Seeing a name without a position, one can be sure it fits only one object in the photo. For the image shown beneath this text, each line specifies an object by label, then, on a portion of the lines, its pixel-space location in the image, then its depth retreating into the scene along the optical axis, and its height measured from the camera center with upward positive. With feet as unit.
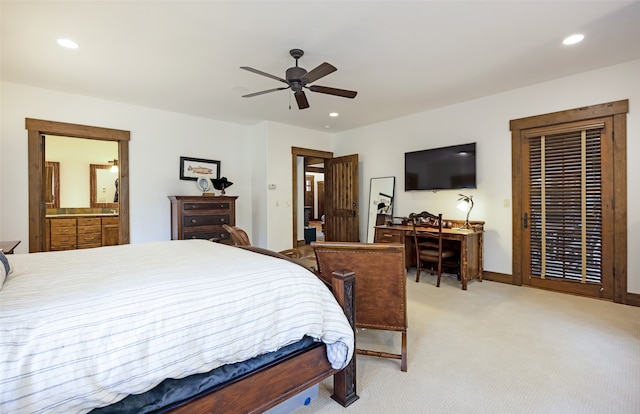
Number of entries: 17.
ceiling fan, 8.97 +3.85
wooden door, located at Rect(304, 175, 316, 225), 43.16 +1.63
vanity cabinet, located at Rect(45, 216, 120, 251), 16.80 -1.57
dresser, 14.60 -0.57
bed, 3.02 -1.54
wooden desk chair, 13.20 -1.93
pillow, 4.13 -0.94
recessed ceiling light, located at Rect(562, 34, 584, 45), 8.80 +4.97
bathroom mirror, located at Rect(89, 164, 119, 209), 19.95 +1.35
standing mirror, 17.93 +0.18
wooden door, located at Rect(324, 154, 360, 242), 19.19 +0.35
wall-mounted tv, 14.34 +1.88
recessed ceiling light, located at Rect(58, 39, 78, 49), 8.72 +4.81
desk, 12.70 -1.75
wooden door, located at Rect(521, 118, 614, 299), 11.12 -0.11
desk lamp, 14.24 -0.01
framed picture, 16.24 +2.09
